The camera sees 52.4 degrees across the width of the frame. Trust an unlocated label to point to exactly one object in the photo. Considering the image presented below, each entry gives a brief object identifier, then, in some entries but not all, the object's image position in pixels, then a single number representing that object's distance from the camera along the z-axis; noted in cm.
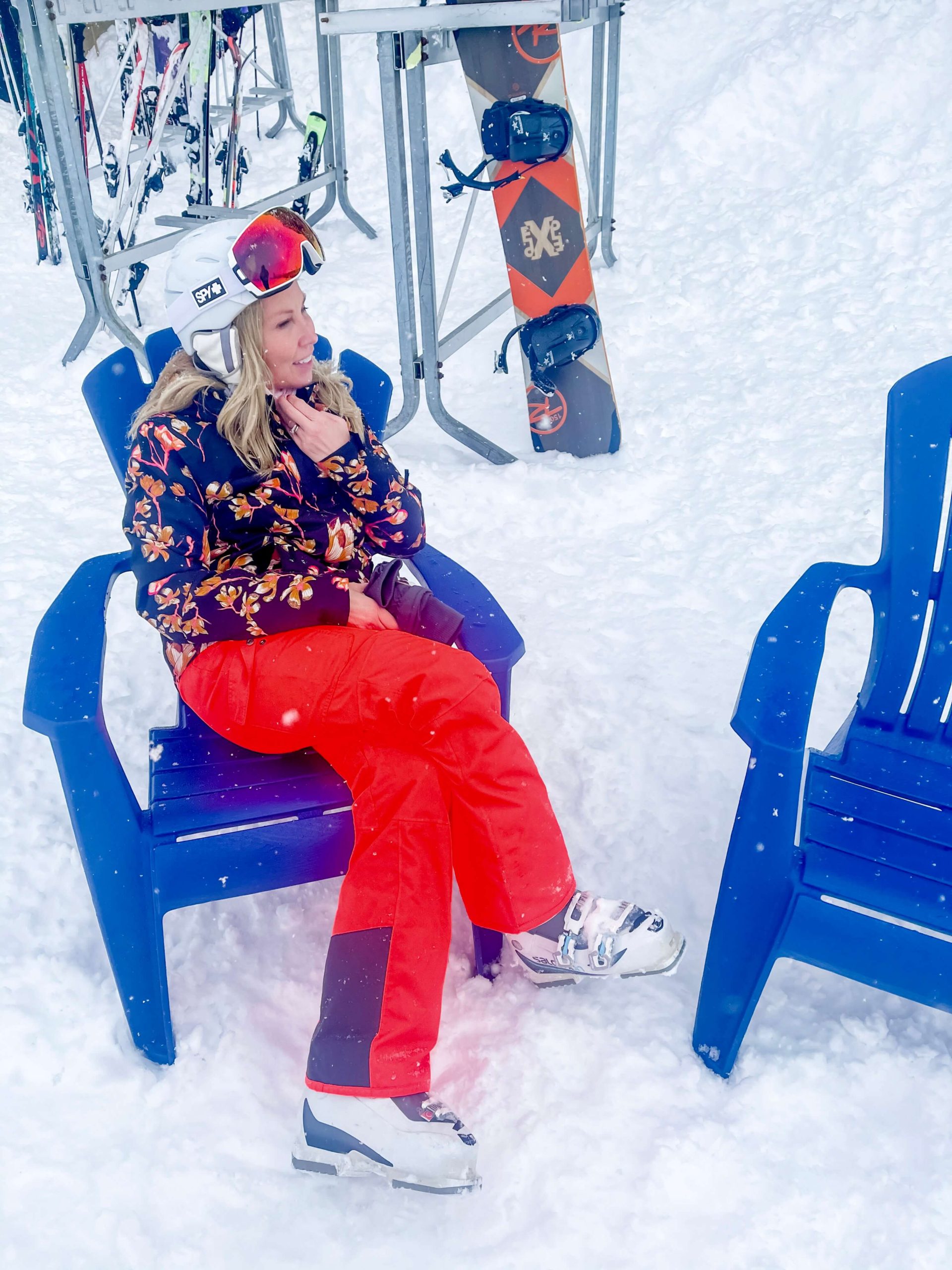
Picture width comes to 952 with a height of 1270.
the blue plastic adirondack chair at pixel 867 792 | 134
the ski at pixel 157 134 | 411
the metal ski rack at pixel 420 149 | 267
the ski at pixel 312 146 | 478
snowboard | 290
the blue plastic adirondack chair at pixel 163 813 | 137
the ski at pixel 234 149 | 461
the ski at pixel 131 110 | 425
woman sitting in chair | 133
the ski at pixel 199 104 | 426
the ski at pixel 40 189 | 462
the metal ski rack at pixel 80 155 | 340
